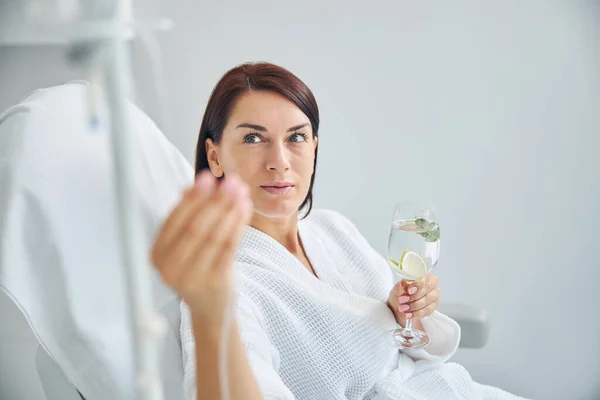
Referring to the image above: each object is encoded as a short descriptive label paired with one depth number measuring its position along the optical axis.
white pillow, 1.06
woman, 1.24
